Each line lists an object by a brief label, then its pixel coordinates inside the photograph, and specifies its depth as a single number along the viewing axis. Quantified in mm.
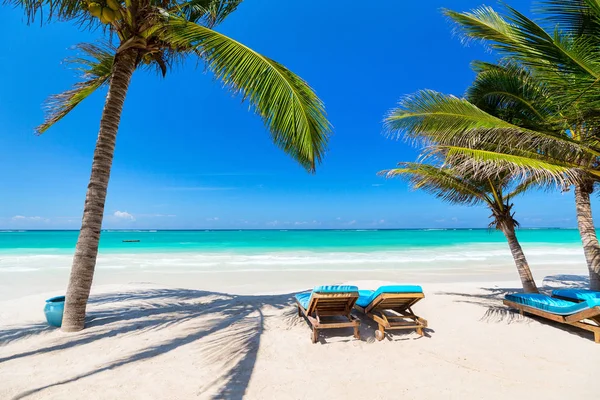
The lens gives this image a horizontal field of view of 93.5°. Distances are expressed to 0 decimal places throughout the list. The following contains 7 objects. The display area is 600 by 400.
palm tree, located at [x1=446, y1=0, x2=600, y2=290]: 3715
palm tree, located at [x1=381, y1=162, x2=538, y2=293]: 6203
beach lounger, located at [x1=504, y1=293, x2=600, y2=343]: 4075
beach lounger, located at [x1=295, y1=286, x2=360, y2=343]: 4148
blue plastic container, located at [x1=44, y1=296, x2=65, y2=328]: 4383
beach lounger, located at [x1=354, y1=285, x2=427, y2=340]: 4266
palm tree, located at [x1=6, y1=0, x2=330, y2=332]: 3449
